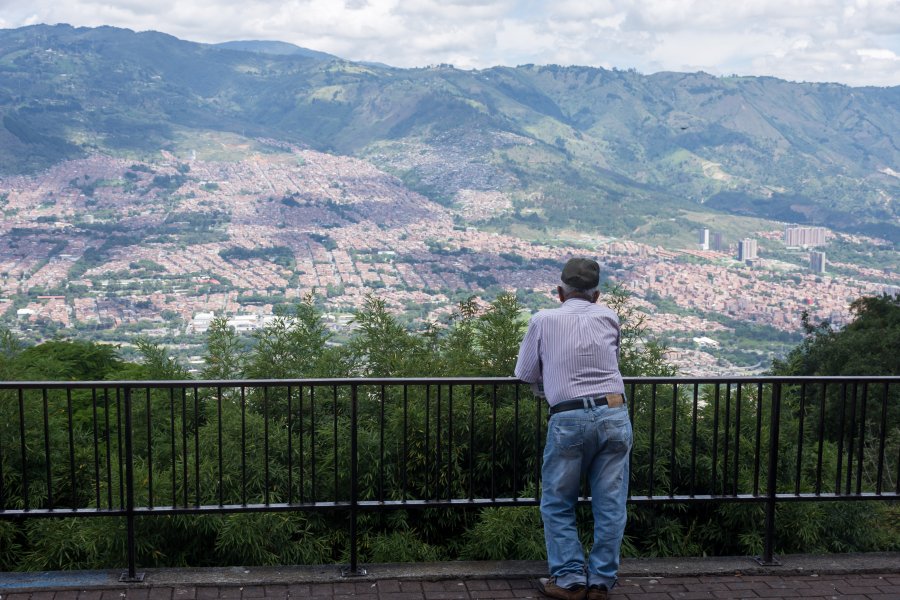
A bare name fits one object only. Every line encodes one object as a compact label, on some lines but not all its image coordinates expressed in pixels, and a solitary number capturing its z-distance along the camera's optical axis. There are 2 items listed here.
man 4.74
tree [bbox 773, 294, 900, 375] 28.72
